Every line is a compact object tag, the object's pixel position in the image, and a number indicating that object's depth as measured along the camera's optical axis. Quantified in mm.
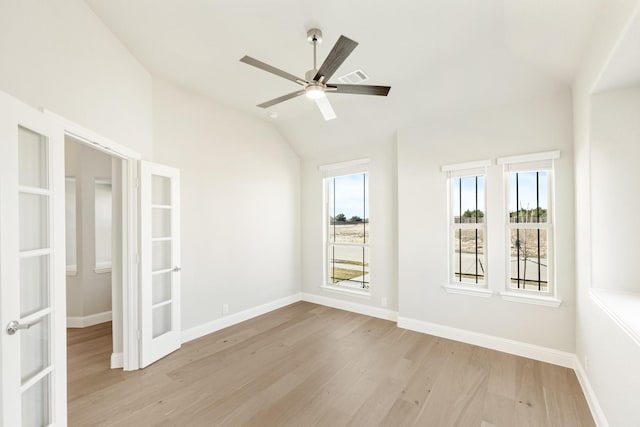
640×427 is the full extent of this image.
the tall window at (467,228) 3504
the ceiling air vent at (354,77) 3095
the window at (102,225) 4312
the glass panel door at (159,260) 2902
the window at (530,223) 3035
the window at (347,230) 4730
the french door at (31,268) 1357
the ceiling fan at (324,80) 1848
